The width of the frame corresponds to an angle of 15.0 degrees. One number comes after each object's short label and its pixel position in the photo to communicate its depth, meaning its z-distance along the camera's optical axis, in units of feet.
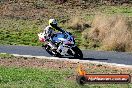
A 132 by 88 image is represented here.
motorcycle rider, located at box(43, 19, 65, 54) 79.30
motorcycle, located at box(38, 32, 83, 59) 79.31
